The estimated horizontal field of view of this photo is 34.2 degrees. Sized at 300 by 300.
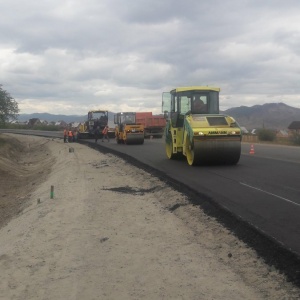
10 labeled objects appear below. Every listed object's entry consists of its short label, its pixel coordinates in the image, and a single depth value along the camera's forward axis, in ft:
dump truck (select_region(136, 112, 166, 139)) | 177.37
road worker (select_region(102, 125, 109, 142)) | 148.49
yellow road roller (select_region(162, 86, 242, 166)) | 55.88
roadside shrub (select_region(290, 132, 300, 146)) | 148.23
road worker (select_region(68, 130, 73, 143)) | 163.84
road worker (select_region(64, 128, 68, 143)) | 163.84
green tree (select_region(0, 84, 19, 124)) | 229.66
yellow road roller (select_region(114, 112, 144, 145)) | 123.65
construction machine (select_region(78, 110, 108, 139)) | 161.07
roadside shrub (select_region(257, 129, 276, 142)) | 173.37
